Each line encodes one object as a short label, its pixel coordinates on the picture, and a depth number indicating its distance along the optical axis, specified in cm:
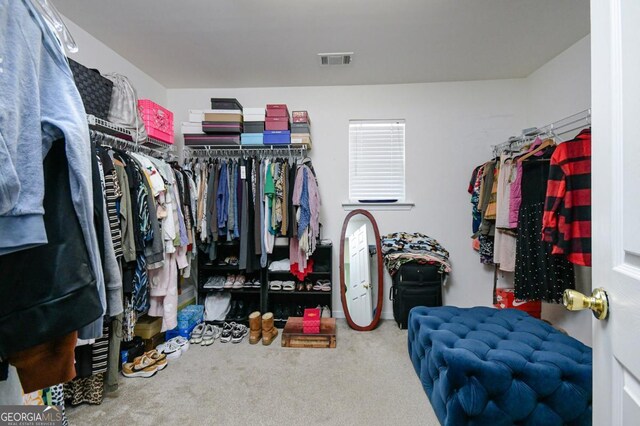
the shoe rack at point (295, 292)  246
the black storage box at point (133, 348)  181
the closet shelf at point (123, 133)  160
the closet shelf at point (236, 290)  248
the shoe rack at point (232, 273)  248
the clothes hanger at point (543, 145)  184
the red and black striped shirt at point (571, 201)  140
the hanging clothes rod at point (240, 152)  254
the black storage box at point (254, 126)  237
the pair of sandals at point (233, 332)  221
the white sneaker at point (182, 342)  206
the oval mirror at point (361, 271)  242
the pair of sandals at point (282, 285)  245
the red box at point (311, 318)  216
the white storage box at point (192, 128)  238
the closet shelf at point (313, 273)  246
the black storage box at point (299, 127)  240
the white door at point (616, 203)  48
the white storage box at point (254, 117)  236
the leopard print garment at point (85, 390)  147
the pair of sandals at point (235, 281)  248
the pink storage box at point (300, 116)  240
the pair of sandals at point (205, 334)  219
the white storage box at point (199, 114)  234
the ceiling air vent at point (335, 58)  212
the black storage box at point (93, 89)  151
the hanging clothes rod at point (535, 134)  189
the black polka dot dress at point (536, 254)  171
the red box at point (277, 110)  235
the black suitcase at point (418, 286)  230
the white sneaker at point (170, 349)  197
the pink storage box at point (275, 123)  235
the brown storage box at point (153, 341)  199
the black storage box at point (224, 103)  234
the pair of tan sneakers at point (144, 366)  174
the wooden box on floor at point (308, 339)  209
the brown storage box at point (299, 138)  238
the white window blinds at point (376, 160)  269
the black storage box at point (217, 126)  233
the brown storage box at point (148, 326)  197
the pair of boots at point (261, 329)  215
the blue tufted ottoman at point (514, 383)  107
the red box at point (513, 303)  216
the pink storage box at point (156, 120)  192
